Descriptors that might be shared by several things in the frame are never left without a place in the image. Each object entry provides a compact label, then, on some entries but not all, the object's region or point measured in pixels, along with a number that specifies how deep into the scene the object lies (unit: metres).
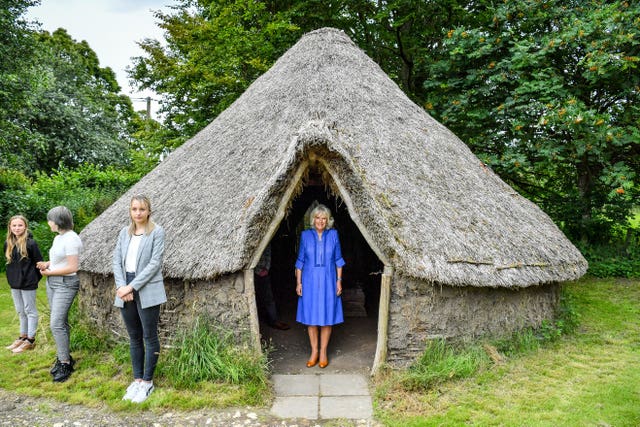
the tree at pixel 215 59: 12.80
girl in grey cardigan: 4.59
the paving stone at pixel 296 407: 4.49
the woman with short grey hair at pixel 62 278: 5.21
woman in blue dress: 5.57
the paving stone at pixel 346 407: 4.49
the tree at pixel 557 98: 8.71
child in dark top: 5.80
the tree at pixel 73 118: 19.45
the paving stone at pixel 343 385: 4.96
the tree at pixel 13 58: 10.91
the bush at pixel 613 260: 10.48
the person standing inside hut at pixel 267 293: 7.14
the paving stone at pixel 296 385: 4.97
